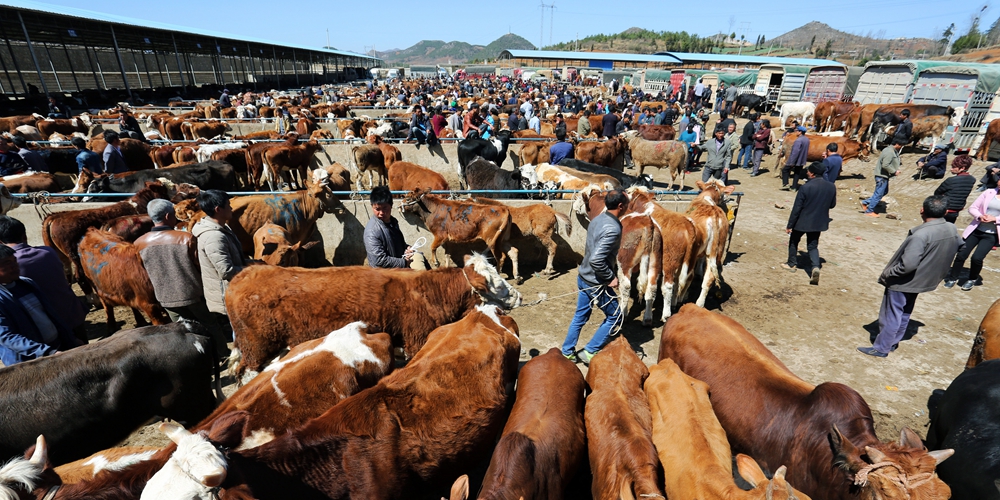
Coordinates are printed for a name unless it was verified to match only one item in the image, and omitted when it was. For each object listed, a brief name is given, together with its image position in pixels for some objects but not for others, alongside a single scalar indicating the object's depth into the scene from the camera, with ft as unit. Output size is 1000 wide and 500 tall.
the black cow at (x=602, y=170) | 32.04
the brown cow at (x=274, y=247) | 18.12
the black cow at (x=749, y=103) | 88.28
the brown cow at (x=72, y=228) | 19.08
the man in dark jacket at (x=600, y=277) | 14.42
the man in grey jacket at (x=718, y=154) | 34.94
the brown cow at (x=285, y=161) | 35.94
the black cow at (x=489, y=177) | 32.78
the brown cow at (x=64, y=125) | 51.03
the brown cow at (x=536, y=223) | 23.57
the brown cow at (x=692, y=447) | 7.32
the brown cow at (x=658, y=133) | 55.83
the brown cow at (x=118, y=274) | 16.03
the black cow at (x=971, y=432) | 8.56
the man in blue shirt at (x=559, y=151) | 36.83
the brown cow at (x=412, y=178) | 31.40
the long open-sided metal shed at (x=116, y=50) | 69.97
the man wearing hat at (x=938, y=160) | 30.99
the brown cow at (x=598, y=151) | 41.83
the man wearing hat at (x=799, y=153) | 38.86
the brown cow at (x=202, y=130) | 50.11
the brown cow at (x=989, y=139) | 41.93
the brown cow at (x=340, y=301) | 12.49
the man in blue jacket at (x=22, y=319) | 10.07
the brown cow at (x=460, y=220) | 22.79
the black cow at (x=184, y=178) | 25.46
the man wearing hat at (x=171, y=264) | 13.99
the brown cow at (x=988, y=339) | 12.28
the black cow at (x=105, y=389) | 9.40
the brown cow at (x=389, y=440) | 6.80
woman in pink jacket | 21.36
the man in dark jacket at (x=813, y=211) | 22.17
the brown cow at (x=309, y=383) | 9.14
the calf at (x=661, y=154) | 40.52
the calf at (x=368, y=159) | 37.63
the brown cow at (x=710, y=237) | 19.99
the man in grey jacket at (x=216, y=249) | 12.68
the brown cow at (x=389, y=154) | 38.40
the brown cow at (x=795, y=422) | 7.02
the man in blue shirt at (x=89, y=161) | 28.66
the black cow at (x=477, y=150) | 39.01
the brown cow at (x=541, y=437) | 7.89
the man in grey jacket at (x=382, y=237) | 15.12
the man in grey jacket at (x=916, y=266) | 14.98
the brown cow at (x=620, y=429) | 7.88
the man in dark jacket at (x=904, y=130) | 39.61
